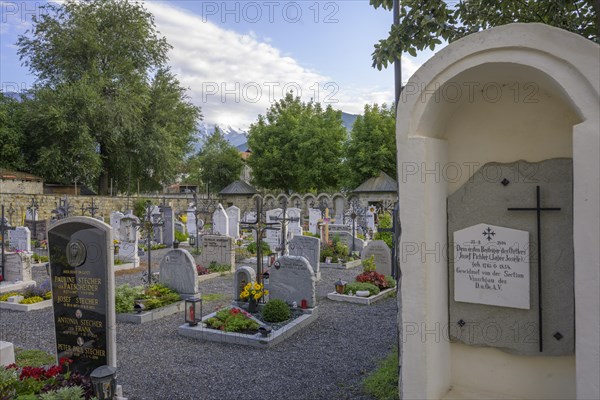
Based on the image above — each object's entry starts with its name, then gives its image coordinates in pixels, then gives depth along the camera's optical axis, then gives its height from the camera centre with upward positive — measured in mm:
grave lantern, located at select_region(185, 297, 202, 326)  8141 -2071
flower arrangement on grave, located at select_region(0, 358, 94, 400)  4496 -1951
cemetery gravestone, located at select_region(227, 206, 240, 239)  22047 -1115
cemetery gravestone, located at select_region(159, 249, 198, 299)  10102 -1695
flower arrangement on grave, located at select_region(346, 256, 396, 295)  11164 -2102
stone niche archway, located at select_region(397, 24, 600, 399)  3027 +320
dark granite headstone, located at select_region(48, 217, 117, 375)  5562 -1159
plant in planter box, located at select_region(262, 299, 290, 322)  8266 -2127
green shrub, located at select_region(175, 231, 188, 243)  21266 -1796
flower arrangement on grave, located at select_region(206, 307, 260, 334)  7781 -2203
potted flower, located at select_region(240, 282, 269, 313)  8891 -1914
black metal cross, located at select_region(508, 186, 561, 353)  3713 -406
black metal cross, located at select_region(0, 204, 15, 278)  12925 -707
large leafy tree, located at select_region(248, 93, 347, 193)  39625 +4221
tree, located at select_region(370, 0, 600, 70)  5848 +2580
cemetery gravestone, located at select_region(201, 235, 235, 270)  14578 -1714
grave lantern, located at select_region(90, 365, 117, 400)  4418 -1819
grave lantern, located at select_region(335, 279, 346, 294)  10805 -2187
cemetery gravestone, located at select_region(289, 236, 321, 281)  12602 -1444
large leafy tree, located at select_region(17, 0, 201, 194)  29594 +7014
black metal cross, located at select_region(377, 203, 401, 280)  11512 -1558
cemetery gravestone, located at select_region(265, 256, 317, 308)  9195 -1748
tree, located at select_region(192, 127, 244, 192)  51469 +3694
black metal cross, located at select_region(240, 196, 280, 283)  9686 -687
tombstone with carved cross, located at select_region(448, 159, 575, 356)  3672 -562
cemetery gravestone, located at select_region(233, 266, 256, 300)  9545 -1749
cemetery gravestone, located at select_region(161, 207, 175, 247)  20922 -1349
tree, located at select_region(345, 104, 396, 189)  37188 +4174
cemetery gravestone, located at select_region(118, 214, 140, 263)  15547 -1626
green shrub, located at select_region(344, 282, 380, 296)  10633 -2184
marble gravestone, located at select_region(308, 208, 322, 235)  23828 -1127
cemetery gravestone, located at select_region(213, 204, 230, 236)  21188 -1110
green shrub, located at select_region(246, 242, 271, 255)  16347 -1911
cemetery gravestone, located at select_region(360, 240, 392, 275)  12109 -1594
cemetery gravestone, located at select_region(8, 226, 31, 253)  16094 -1362
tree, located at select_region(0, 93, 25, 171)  29702 +4254
